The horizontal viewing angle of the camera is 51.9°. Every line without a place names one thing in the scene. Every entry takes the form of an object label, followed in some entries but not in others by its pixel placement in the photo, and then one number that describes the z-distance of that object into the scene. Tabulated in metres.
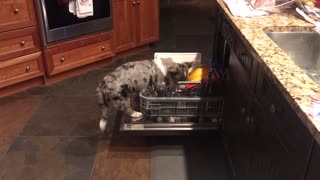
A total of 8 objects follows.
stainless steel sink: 1.49
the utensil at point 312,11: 1.62
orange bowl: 2.18
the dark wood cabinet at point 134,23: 3.31
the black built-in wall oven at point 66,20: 2.68
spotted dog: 2.04
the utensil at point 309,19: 1.48
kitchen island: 0.89
